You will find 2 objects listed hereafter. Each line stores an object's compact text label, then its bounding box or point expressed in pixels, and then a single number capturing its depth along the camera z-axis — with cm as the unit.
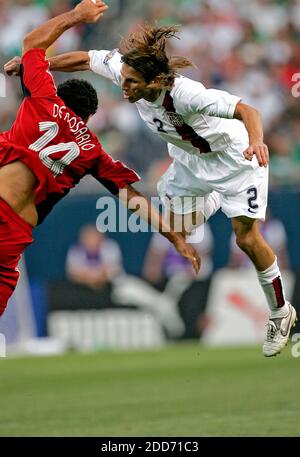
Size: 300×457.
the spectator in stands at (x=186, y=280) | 3084
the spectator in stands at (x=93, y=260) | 3127
